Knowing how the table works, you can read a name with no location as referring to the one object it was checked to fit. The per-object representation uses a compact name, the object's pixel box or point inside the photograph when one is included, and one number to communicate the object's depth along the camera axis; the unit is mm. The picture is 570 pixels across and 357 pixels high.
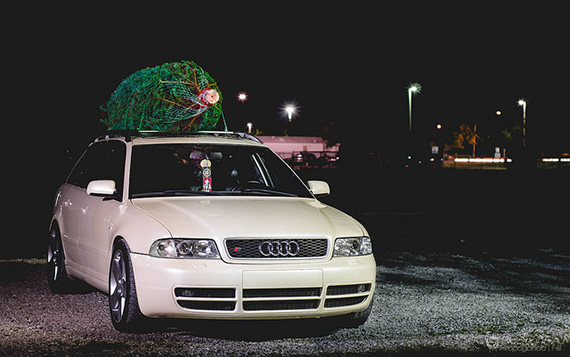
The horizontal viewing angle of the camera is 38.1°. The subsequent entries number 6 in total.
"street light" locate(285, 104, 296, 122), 75875
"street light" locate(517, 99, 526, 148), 79231
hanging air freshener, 7654
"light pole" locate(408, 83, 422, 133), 58328
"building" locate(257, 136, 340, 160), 101750
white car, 5820
